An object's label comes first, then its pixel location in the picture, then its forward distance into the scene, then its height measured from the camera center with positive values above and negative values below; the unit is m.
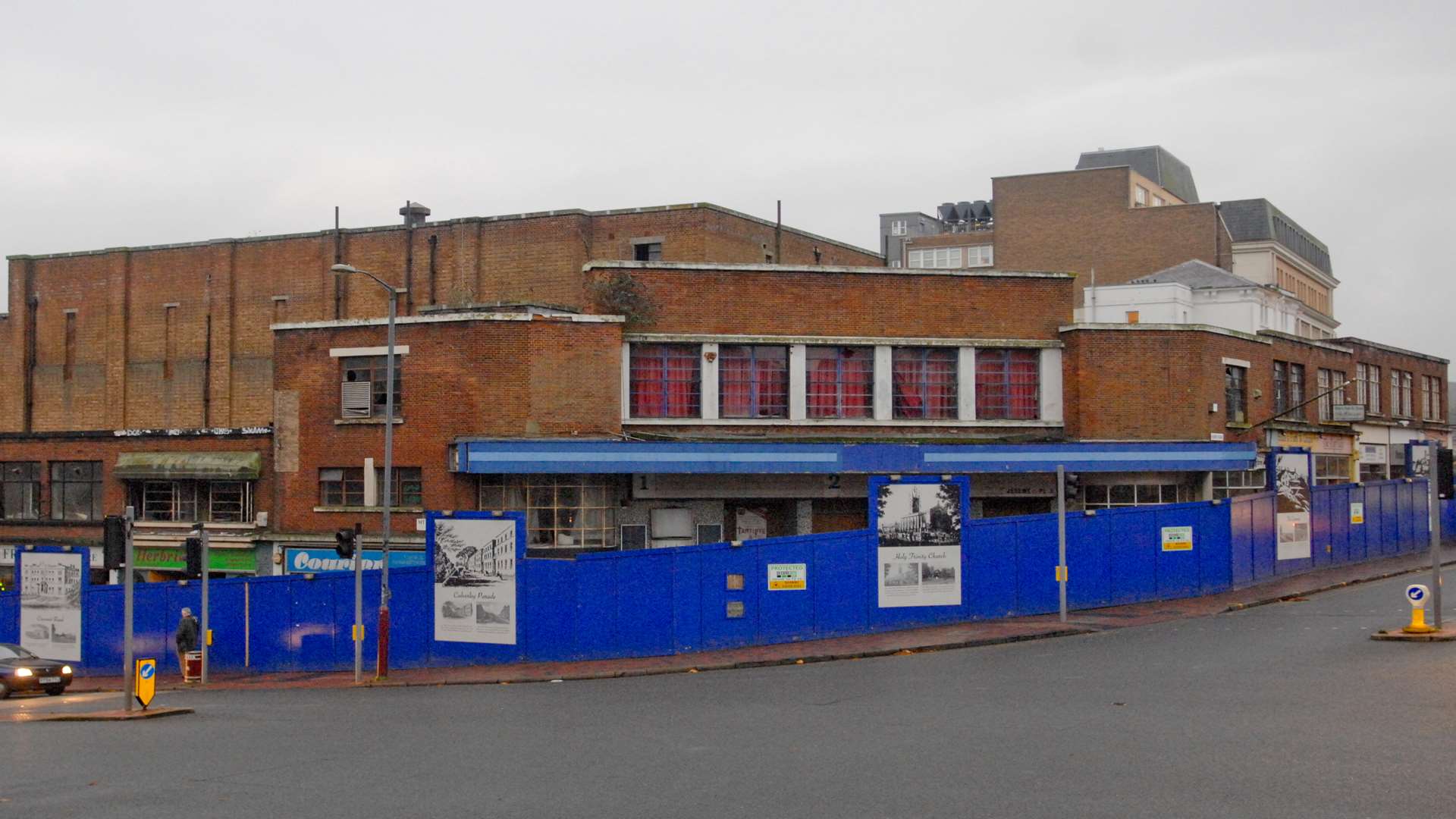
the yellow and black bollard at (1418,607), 25.06 -2.24
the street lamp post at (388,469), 29.52 +0.32
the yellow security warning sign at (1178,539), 34.44 -1.38
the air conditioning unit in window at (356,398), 40.25 +2.46
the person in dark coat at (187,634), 32.09 -3.44
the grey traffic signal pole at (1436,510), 26.06 -0.52
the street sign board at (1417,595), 25.08 -2.00
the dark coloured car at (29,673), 31.19 -4.24
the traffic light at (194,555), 30.52 -1.57
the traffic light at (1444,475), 27.38 +0.14
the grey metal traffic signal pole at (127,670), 23.53 -3.14
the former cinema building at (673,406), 38.22 +2.28
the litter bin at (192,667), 32.16 -4.21
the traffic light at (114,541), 24.72 -1.02
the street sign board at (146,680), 23.70 -3.32
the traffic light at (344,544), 29.28 -1.27
